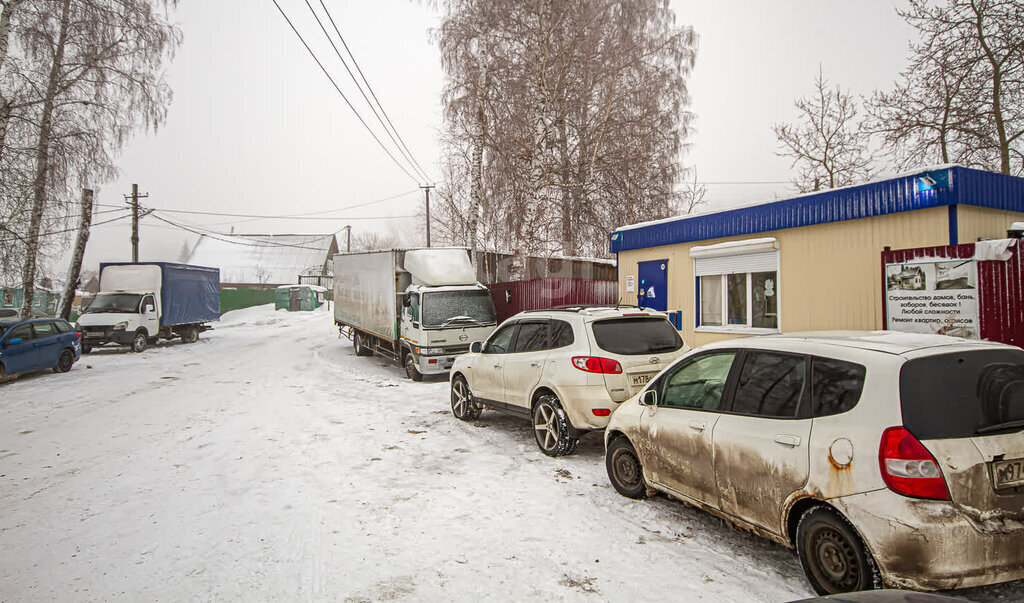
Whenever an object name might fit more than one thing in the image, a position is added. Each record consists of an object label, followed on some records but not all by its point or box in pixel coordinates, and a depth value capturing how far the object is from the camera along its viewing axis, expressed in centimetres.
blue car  1244
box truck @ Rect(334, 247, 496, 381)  1227
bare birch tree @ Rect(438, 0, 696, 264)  1607
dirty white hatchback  262
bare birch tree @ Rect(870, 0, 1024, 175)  1442
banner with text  628
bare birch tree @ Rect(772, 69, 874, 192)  2139
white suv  576
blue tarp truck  1844
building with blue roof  693
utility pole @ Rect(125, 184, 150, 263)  2791
